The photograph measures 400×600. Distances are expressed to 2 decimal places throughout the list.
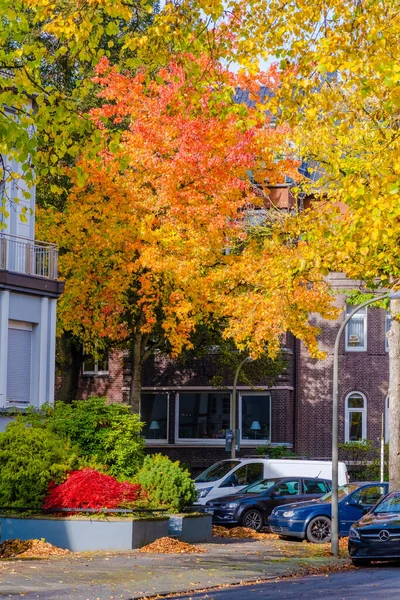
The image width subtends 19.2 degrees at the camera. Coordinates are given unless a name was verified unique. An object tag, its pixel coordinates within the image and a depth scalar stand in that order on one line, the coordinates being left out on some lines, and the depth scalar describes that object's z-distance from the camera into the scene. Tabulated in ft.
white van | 116.47
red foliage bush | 75.51
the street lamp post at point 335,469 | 78.84
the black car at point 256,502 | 105.91
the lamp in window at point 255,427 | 162.40
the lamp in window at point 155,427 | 166.71
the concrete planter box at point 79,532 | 74.08
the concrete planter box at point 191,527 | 79.75
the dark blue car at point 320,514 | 91.76
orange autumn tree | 109.70
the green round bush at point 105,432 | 86.17
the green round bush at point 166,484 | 81.46
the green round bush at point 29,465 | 77.10
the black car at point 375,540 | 72.08
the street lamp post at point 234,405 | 142.30
